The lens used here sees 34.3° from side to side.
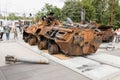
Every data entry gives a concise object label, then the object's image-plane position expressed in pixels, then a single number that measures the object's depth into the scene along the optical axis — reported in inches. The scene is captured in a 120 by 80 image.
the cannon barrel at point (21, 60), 266.4
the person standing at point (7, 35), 534.0
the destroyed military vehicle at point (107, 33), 478.0
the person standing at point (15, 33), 554.2
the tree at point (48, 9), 1154.7
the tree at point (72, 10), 1137.7
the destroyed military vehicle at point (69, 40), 292.4
